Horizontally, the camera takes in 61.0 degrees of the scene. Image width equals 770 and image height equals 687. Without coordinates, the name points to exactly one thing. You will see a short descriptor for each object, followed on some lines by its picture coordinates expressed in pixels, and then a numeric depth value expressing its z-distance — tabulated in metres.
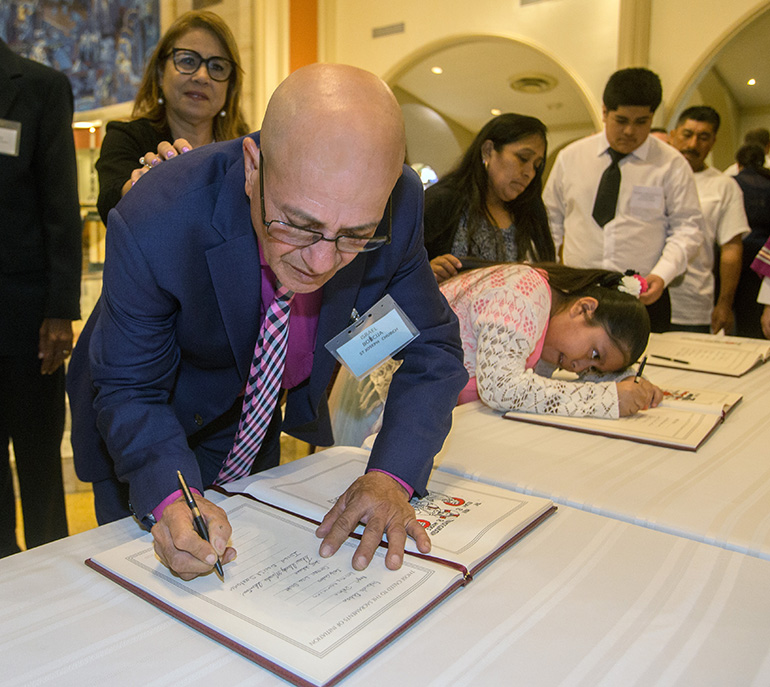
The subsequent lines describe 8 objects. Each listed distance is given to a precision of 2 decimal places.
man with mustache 3.42
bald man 0.72
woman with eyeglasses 1.69
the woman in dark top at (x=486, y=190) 2.06
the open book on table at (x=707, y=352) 2.00
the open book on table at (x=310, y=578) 0.58
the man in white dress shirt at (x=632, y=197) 2.68
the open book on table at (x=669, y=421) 1.25
